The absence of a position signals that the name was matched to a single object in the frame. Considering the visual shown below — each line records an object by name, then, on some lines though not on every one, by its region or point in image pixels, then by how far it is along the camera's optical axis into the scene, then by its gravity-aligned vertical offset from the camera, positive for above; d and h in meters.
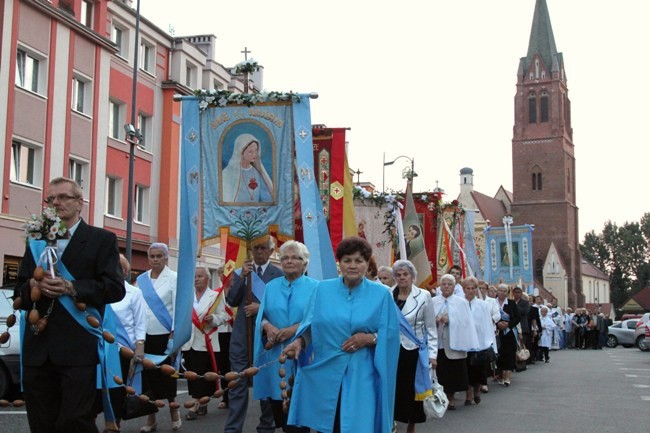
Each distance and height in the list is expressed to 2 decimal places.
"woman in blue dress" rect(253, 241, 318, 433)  7.79 +0.03
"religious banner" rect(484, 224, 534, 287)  34.81 +2.14
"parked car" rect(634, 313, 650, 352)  38.19 -1.29
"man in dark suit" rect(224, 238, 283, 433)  8.52 -0.32
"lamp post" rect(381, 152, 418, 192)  21.15 +3.19
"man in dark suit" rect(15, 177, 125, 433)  5.35 -0.20
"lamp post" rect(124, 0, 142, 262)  24.17 +4.52
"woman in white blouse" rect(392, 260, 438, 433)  9.24 -0.30
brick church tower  100.31 +16.77
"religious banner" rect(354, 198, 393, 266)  20.41 +1.87
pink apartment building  23.97 +5.93
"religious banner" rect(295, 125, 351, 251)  15.45 +2.27
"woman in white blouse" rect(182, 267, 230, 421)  11.20 -0.40
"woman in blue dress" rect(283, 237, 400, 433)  6.18 -0.39
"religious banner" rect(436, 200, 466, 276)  22.02 +1.78
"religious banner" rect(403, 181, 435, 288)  17.89 +1.30
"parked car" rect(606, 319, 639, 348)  46.30 -1.41
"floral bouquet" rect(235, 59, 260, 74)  10.77 +2.86
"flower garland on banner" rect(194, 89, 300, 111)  10.38 +2.39
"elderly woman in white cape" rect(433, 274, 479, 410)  12.66 -0.54
